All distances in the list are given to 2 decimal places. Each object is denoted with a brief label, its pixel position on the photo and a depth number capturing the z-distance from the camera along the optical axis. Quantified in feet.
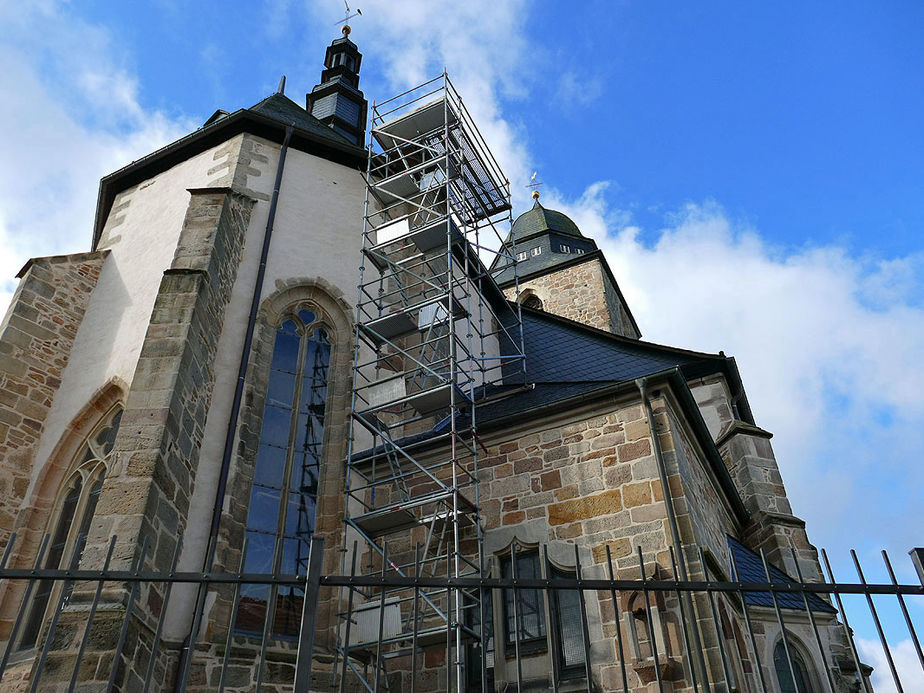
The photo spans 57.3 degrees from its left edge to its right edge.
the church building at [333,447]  23.62
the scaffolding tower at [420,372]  26.71
